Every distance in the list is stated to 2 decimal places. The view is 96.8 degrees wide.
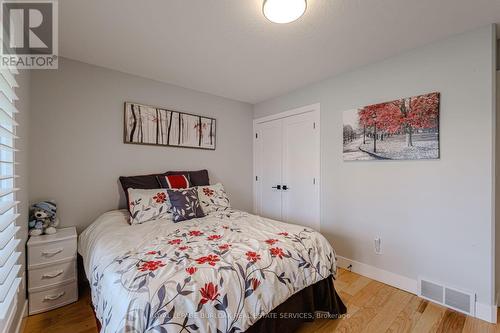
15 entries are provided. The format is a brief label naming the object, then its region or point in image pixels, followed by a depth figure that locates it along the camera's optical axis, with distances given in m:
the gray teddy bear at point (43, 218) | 1.90
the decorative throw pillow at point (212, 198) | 2.52
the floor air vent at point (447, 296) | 1.77
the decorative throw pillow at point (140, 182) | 2.41
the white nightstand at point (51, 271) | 1.76
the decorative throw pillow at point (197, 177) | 2.85
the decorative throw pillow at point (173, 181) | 2.57
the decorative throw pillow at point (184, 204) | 2.17
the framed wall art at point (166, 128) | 2.58
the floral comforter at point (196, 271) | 0.99
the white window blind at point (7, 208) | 1.11
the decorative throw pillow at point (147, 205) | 2.09
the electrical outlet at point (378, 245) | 2.31
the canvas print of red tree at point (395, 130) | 1.97
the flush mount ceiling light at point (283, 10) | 1.42
